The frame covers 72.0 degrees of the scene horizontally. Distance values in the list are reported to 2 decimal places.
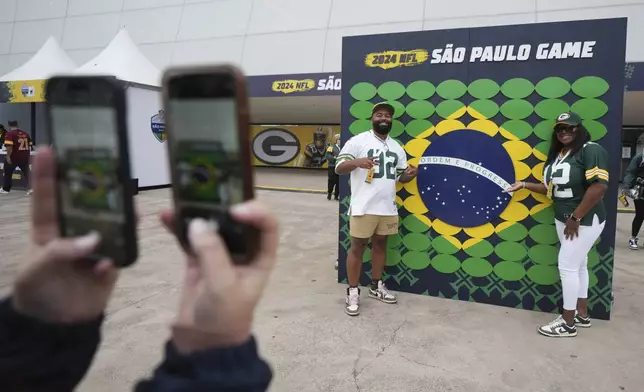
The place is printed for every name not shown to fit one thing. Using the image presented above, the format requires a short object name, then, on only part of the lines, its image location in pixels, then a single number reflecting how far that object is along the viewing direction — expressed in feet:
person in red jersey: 33.65
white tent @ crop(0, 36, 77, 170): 44.96
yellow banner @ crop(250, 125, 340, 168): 59.47
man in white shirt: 12.59
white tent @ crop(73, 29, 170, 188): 36.60
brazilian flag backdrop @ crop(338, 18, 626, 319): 11.78
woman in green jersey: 10.41
